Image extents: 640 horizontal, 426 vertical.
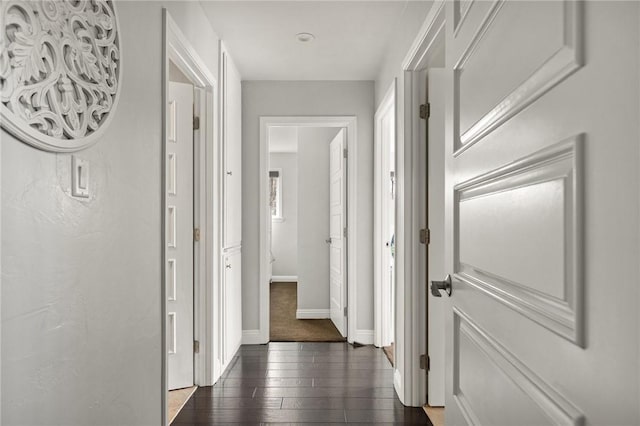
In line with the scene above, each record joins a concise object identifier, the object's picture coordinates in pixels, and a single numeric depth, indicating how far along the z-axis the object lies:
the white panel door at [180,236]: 2.86
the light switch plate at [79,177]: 1.26
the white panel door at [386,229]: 3.88
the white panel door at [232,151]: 3.36
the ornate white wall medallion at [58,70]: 1.00
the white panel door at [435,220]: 2.62
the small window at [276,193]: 8.47
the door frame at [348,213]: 4.09
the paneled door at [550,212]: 0.53
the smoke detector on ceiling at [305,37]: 3.15
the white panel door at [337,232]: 4.28
